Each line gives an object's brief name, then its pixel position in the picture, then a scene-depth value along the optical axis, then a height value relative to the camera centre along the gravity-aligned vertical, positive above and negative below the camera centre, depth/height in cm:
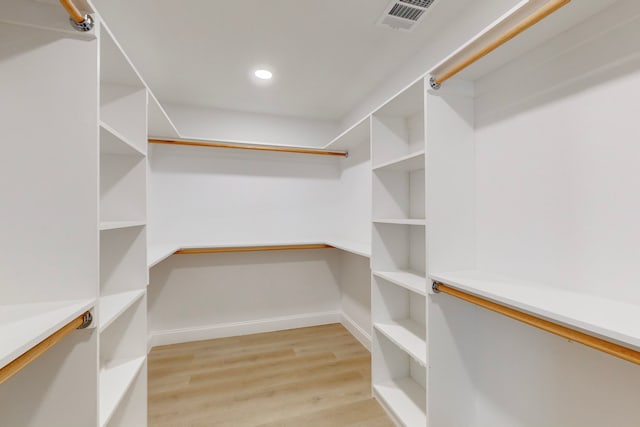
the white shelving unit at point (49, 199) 88 +6
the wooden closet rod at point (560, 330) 70 -37
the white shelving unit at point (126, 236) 144 -11
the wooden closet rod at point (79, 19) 86 +66
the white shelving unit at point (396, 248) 183 -25
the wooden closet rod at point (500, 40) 86 +65
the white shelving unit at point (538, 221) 91 -4
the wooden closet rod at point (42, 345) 60 -35
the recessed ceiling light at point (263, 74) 215 +114
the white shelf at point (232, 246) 201 -29
